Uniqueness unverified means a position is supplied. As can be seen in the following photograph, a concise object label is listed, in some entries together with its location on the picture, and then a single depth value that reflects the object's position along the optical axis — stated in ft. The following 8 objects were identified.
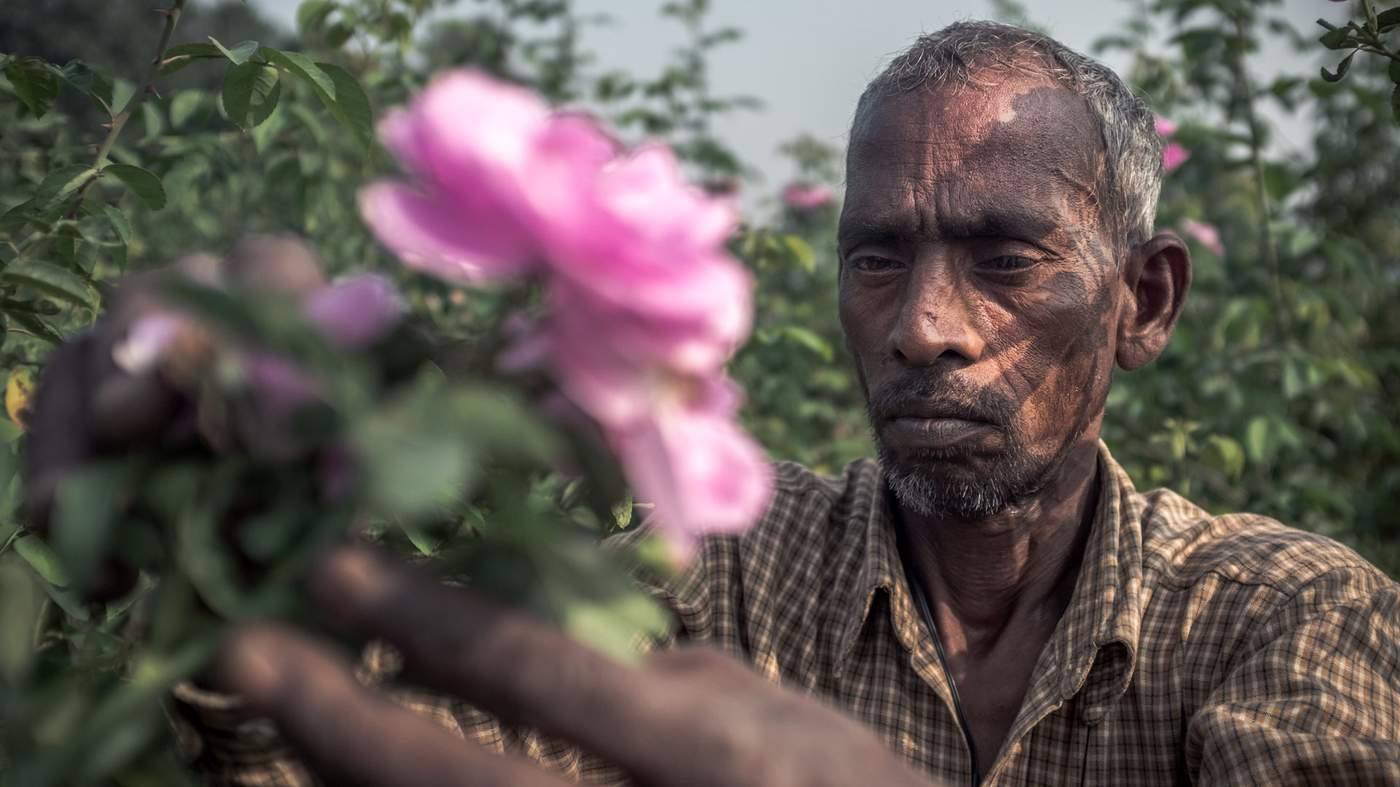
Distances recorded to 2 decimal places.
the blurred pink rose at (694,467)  1.55
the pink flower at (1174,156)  4.65
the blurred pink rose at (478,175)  1.46
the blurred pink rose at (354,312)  1.65
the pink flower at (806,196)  6.46
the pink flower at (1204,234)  5.10
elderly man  3.07
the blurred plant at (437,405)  1.47
